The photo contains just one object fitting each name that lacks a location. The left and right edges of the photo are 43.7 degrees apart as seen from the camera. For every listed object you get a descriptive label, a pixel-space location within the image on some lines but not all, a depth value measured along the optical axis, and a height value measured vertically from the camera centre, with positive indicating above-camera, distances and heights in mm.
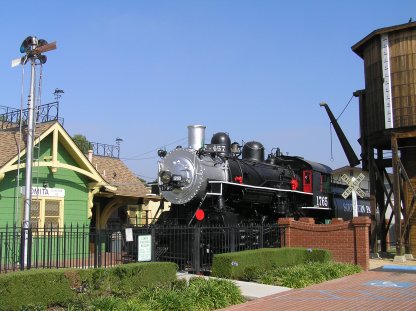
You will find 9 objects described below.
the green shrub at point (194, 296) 9016 -1625
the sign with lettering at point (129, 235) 12219 -636
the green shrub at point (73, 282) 8133 -1335
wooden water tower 19094 +3461
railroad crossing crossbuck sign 16719 +621
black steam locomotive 15297 +765
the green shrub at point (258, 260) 12695 -1436
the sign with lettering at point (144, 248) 11859 -922
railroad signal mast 13484 +3735
